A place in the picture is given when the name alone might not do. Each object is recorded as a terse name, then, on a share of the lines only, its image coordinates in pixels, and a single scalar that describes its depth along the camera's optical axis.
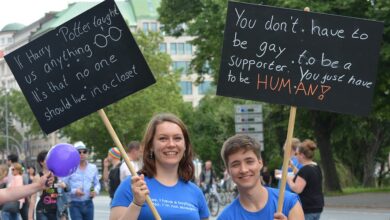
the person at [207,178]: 27.38
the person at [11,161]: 15.47
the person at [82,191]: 13.03
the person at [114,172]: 13.17
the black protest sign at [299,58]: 5.93
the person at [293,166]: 11.50
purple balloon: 9.46
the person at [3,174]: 13.89
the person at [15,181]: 14.41
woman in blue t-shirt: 5.48
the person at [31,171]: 19.11
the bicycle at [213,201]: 25.48
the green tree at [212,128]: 64.38
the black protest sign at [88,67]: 6.18
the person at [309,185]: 10.18
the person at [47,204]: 13.16
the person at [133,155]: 12.62
